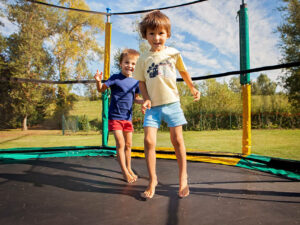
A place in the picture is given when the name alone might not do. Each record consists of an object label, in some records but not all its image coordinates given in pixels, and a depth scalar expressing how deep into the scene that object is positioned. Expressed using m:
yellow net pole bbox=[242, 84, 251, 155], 1.72
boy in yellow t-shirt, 1.12
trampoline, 0.80
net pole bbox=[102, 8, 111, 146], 2.37
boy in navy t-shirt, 1.45
